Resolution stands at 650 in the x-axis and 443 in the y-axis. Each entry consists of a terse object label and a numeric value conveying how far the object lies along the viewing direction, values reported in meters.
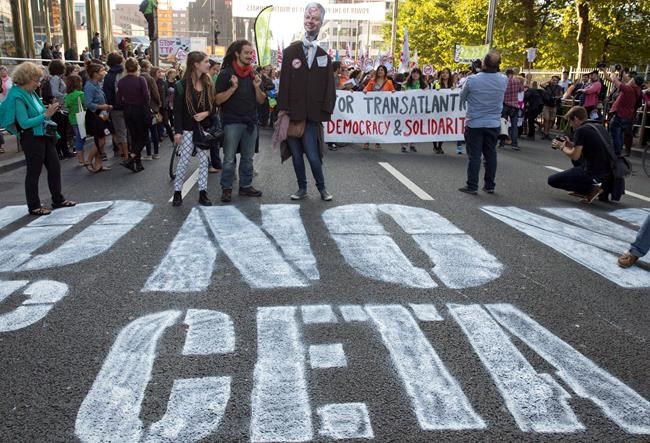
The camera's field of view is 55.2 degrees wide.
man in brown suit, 7.74
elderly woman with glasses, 7.11
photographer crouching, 8.30
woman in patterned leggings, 7.60
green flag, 22.86
